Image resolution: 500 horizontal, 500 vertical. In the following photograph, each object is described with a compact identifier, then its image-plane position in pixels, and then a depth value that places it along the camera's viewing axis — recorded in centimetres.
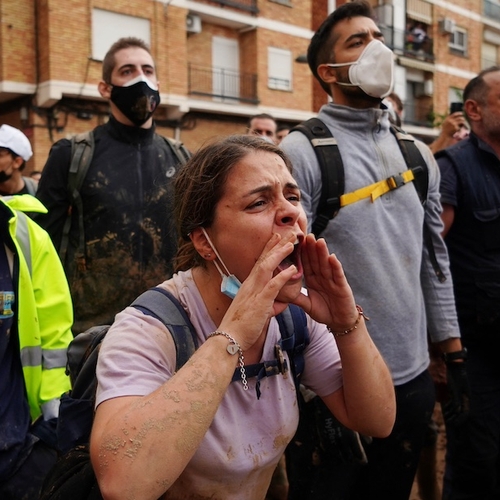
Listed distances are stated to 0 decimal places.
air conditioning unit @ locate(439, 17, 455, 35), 2773
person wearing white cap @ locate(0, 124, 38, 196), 418
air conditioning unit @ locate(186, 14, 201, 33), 1958
